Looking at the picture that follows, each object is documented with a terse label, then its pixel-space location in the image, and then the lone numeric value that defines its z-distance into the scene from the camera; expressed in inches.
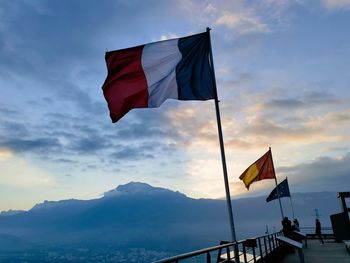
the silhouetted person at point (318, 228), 1115.4
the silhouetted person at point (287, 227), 714.2
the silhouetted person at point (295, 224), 952.1
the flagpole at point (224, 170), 332.8
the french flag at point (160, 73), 362.9
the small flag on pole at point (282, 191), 1002.6
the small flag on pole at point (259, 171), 762.2
